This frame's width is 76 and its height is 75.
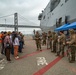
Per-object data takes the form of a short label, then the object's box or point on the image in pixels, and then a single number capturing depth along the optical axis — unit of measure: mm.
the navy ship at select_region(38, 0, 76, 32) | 8354
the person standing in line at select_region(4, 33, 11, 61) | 3983
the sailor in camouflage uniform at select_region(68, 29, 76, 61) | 3711
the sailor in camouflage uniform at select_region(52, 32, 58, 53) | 5206
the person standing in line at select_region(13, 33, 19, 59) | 4477
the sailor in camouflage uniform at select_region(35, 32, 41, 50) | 6158
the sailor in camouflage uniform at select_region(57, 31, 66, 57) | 4472
